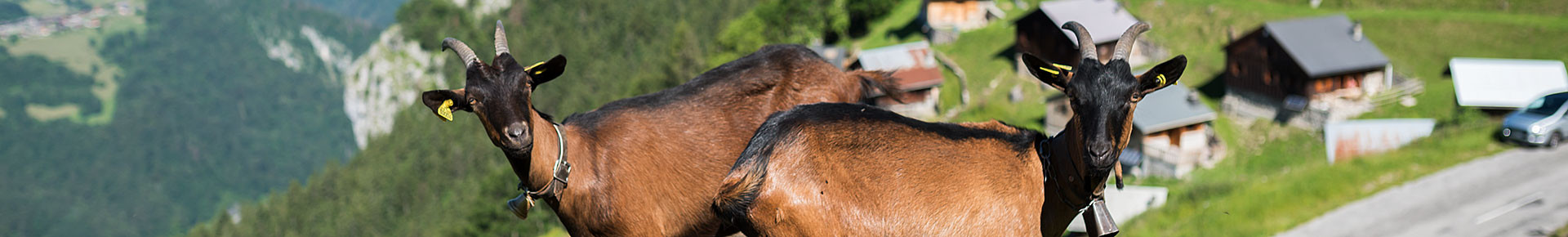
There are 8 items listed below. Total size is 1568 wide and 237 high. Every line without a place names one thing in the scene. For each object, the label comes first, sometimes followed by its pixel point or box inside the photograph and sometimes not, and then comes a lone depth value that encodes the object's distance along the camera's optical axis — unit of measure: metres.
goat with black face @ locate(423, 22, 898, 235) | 8.73
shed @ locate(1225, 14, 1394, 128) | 66.56
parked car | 34.00
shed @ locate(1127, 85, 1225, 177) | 62.62
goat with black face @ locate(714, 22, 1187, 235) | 7.49
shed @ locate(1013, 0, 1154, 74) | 82.12
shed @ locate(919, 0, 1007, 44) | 107.19
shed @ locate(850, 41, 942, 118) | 85.94
